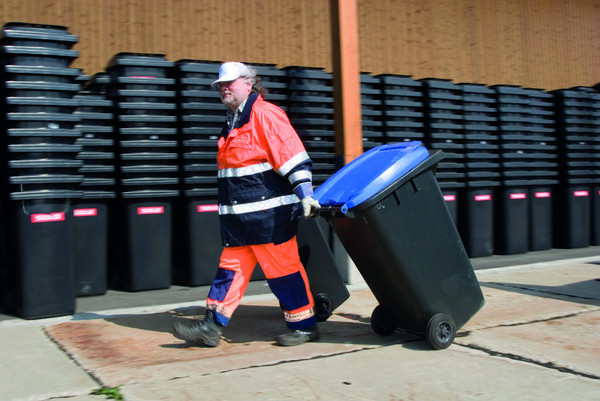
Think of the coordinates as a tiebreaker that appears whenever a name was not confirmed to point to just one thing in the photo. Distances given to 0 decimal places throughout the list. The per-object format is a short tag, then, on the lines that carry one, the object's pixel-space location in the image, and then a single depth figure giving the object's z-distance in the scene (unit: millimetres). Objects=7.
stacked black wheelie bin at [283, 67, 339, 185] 6305
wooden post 5734
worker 3760
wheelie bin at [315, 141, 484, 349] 3576
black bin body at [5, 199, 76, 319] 4633
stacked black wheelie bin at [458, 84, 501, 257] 7500
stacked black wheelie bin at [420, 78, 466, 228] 7195
